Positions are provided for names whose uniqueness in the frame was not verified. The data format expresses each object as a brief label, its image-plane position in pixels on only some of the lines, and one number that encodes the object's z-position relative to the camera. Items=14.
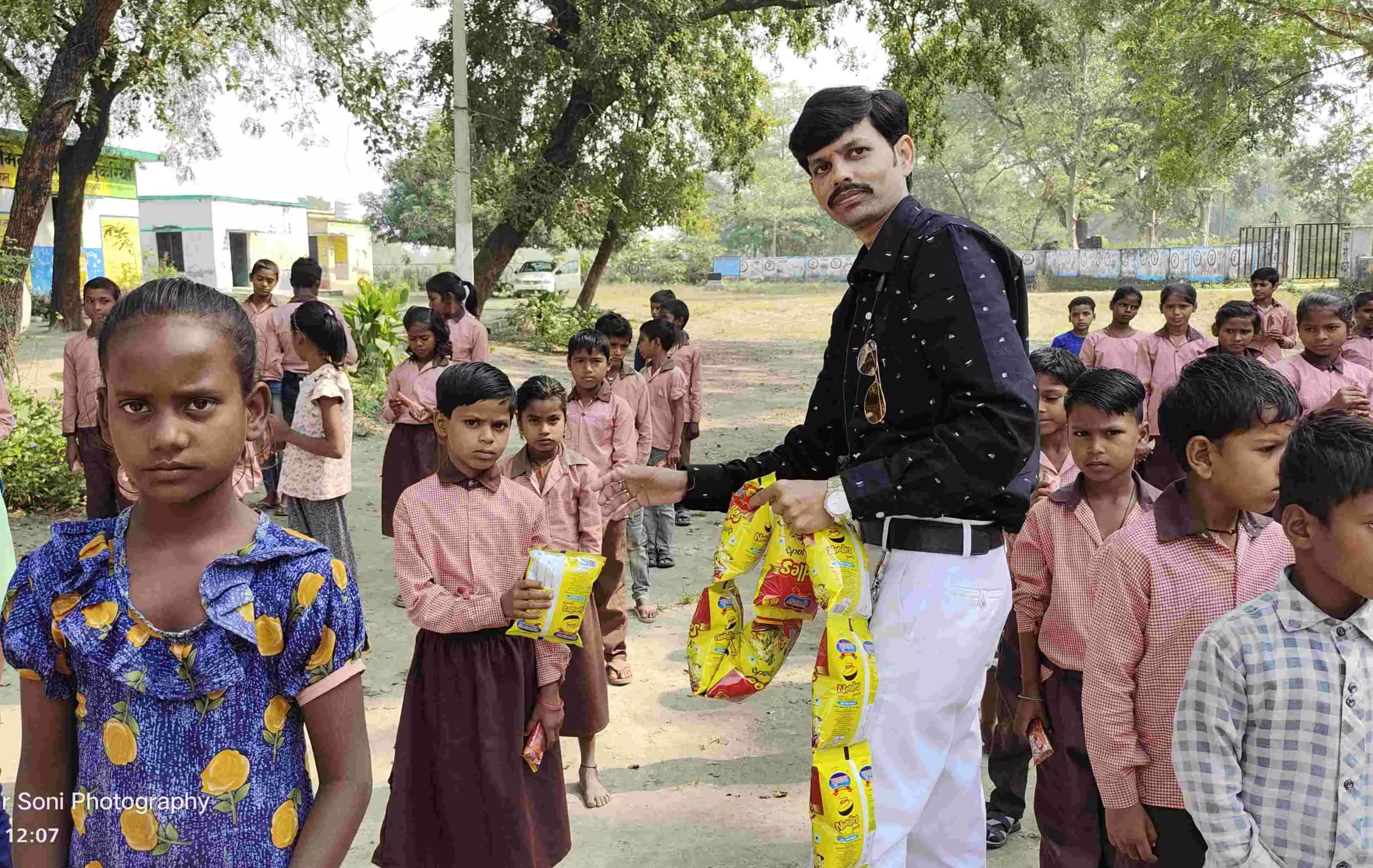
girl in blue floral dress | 1.42
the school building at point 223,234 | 39.25
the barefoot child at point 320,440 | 4.89
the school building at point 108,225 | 23.48
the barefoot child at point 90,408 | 5.91
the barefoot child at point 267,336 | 7.74
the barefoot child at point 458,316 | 7.23
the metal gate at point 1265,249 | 28.97
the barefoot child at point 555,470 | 4.14
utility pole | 12.88
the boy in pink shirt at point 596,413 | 5.53
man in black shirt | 2.01
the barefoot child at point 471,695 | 2.90
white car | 35.59
